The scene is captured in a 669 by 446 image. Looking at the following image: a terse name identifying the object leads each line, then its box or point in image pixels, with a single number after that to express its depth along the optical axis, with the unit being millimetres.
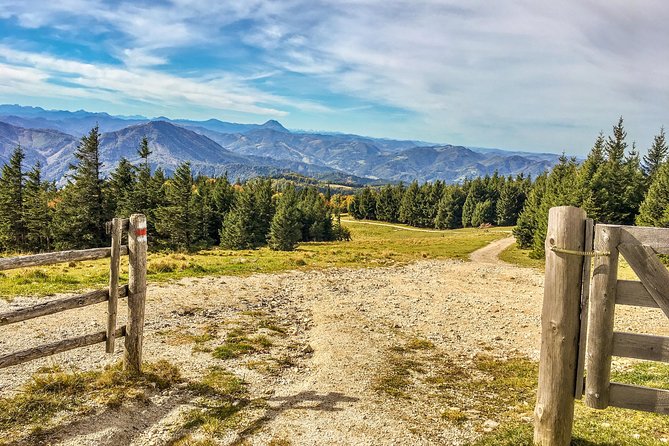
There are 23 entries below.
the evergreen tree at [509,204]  131375
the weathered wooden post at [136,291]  8297
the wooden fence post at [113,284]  8117
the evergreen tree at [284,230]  72456
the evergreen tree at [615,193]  48531
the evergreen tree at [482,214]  134125
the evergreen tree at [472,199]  140375
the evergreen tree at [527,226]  57500
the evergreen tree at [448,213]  136375
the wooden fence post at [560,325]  4984
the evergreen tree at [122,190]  63375
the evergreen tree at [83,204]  58875
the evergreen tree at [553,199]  45394
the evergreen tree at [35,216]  63938
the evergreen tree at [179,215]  61375
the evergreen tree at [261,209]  82062
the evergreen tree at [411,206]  143000
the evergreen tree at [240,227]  76500
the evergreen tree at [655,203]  46688
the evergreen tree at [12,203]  63688
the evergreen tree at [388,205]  152375
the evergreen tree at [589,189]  46875
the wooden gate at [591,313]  4688
